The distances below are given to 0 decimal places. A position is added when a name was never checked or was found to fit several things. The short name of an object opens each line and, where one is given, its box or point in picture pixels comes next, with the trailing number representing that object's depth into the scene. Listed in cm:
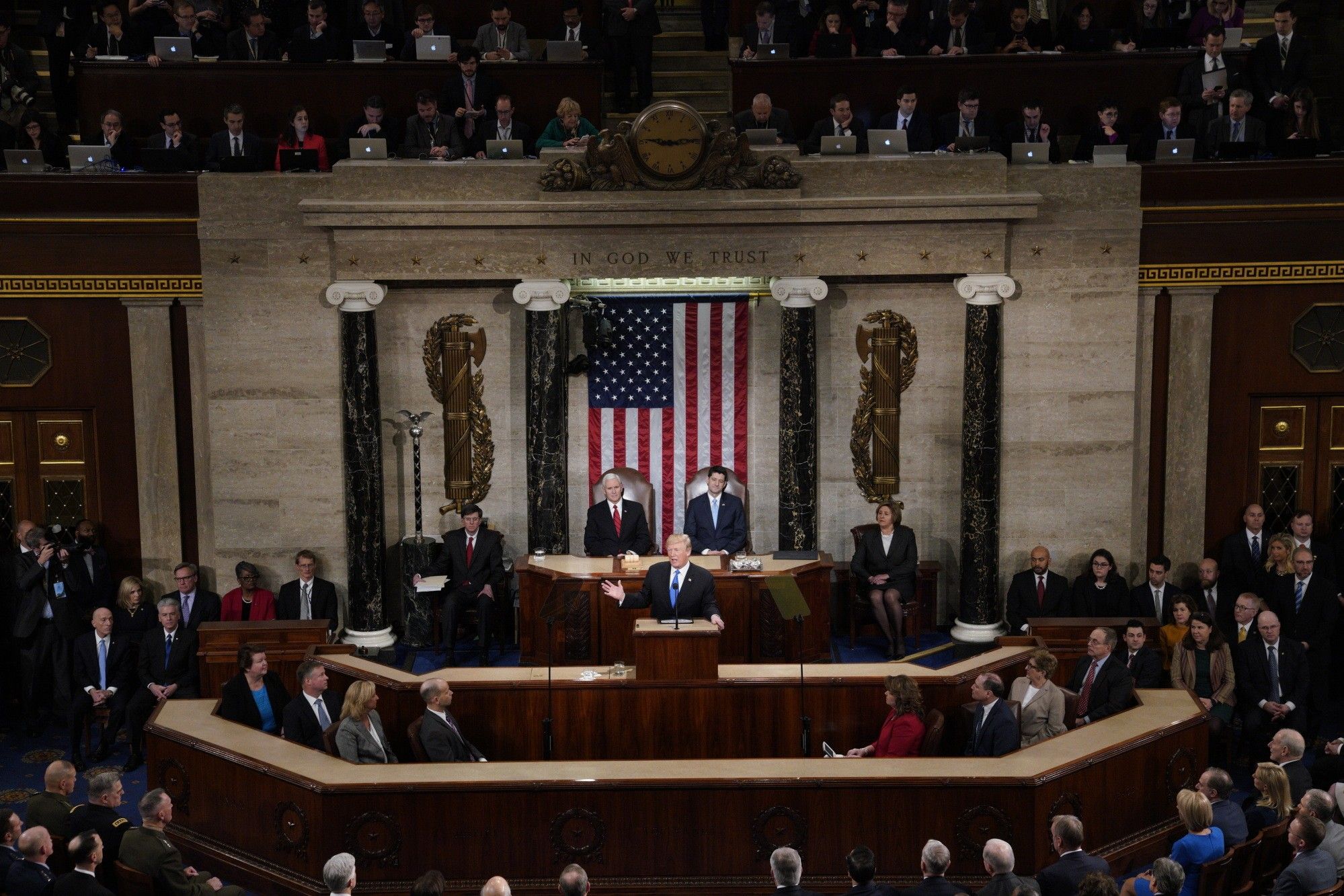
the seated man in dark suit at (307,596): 1458
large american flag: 1554
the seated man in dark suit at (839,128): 1506
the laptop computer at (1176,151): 1468
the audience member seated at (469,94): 1550
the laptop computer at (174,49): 1565
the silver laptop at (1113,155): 1473
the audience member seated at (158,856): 896
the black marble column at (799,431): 1502
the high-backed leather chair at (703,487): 1551
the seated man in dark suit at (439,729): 1073
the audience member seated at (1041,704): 1127
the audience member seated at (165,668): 1307
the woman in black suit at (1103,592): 1427
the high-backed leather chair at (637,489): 1552
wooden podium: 1150
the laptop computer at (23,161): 1461
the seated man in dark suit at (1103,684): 1152
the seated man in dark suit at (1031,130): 1520
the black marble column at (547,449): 1509
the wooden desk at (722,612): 1402
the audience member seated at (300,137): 1520
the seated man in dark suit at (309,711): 1116
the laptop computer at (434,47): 1577
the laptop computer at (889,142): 1454
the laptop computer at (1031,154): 1473
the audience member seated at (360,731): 1067
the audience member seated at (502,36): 1636
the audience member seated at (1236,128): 1500
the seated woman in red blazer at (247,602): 1430
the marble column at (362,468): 1488
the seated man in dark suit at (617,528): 1496
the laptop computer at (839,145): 1452
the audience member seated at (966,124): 1516
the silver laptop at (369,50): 1580
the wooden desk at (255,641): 1262
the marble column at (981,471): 1492
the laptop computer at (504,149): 1471
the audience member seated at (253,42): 1628
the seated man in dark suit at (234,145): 1500
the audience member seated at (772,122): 1525
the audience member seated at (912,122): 1523
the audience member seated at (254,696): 1147
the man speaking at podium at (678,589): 1258
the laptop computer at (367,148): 1459
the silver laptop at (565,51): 1586
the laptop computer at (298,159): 1469
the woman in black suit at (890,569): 1462
